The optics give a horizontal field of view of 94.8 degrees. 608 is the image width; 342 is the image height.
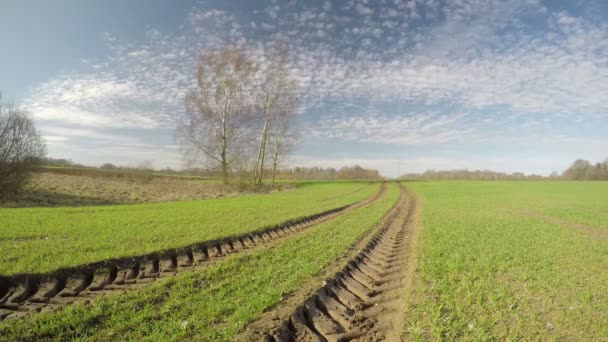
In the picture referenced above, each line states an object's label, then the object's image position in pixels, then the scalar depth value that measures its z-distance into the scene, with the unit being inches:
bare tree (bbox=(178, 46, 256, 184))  1279.5
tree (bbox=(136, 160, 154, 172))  1838.8
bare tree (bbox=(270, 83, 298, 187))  1569.3
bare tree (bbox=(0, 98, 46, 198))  827.4
